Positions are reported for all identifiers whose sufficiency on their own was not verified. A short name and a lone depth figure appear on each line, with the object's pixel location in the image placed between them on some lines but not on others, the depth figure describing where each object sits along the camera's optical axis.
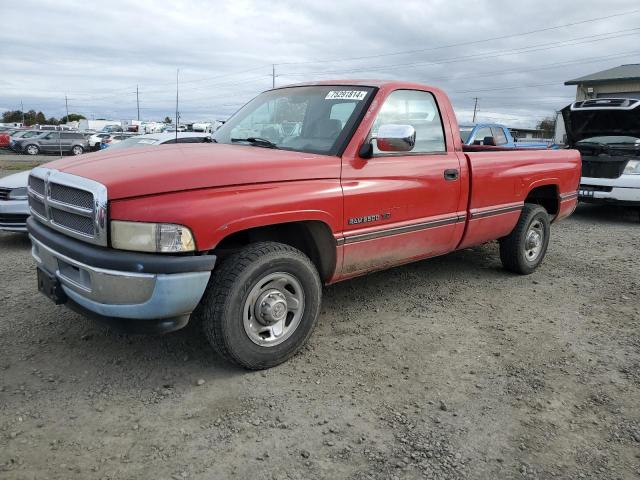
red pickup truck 2.89
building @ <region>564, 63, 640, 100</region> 26.25
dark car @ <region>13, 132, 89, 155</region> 31.62
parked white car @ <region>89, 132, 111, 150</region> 32.50
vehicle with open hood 9.17
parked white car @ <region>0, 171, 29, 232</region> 6.34
